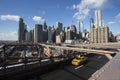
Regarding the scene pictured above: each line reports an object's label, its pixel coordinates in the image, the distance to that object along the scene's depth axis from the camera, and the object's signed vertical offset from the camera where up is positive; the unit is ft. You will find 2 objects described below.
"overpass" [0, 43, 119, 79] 19.12 -6.94
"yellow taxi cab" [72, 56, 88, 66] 37.70 -10.62
